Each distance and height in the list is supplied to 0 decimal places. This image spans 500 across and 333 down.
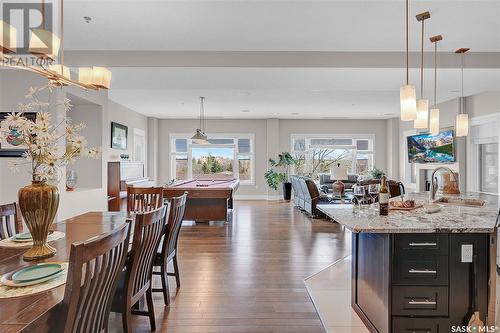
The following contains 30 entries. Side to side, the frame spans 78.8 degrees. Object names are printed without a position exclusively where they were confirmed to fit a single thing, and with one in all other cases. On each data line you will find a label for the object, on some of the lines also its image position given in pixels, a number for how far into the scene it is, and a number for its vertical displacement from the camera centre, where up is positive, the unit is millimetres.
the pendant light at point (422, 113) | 3012 +521
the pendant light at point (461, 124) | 3804 +529
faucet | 3250 -239
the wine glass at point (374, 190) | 2420 -196
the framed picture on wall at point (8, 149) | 4215 +217
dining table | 1107 -557
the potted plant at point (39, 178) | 1658 -78
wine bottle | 2295 -268
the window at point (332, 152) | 10445 +467
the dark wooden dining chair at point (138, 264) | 1899 -667
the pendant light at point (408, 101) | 2648 +563
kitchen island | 1945 -714
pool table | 5781 -679
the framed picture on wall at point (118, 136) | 7145 +719
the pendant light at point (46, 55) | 1834 +758
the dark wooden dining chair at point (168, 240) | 2666 -676
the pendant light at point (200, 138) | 6949 +622
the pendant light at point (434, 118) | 3502 +553
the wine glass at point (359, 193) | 2449 -221
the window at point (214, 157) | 10469 +280
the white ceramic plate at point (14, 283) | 1361 -533
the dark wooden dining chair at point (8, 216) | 2295 -406
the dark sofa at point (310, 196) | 6793 -700
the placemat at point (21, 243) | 1970 -518
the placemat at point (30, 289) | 1297 -549
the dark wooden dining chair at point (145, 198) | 3664 -400
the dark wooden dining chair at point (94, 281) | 1175 -505
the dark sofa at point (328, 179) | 9562 -434
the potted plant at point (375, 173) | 9702 -240
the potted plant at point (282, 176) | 9766 -345
